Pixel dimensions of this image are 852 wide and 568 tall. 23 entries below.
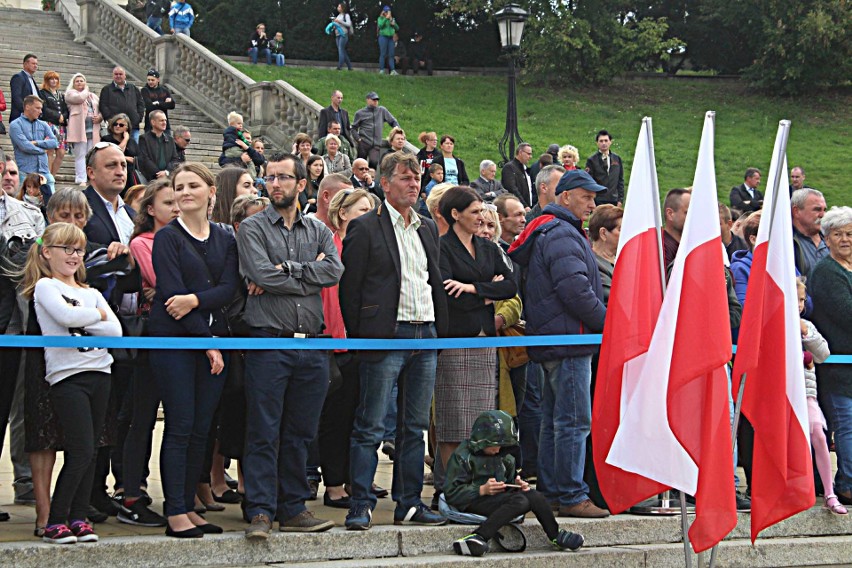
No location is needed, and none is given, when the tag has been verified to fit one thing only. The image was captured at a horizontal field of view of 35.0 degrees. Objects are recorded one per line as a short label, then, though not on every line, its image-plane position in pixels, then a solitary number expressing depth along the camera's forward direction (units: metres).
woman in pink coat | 19.52
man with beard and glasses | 7.53
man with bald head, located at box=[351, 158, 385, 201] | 17.41
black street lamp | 21.69
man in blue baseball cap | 8.54
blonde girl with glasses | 7.07
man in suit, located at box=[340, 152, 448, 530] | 7.99
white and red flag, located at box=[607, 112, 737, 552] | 6.66
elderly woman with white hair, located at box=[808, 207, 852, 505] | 9.65
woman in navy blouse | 7.38
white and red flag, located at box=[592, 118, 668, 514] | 7.17
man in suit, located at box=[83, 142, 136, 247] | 8.19
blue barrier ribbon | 7.10
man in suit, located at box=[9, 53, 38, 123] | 19.77
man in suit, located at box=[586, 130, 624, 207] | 20.94
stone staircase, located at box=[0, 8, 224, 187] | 24.47
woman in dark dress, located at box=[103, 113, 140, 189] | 16.06
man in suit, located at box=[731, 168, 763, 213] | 20.47
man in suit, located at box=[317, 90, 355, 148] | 21.39
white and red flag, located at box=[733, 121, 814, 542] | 6.88
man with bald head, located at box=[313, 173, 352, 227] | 9.59
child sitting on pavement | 7.88
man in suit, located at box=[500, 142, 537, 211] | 19.03
